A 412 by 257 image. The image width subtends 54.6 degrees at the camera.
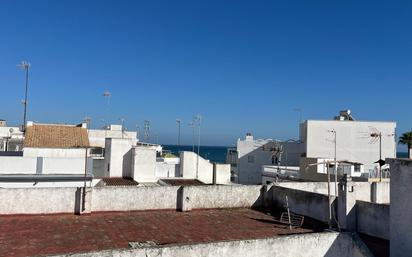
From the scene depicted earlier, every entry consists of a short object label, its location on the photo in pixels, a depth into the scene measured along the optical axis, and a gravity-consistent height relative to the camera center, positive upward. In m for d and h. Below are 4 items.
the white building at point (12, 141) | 49.44 -0.49
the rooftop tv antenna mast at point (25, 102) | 44.94 +4.29
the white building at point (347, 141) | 58.16 +1.40
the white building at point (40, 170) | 29.03 -2.41
